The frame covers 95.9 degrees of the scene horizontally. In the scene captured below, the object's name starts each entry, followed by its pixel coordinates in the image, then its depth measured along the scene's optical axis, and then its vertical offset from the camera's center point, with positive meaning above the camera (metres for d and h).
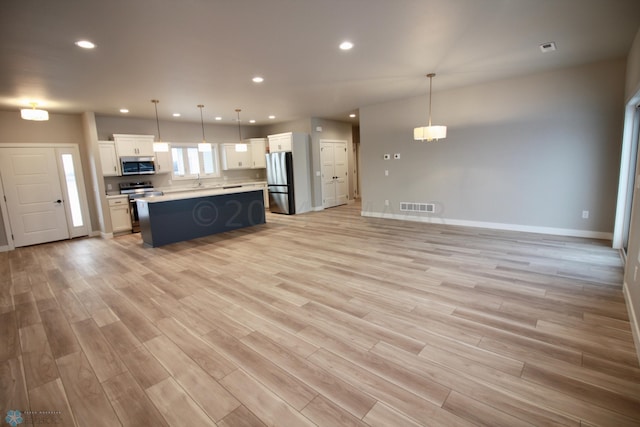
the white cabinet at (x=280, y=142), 8.40 +0.95
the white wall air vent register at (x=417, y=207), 6.62 -0.92
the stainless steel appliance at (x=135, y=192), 6.97 -0.30
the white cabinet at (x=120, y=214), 6.76 -0.77
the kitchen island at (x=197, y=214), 5.63 -0.78
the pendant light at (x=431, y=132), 4.72 +0.58
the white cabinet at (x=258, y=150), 9.65 +0.84
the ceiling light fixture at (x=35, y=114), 4.47 +1.10
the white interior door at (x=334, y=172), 9.09 -0.02
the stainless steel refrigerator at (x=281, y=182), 8.36 -0.23
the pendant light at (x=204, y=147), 6.58 +0.70
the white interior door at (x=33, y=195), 5.93 -0.20
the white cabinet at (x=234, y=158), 9.22 +0.59
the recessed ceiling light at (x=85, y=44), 2.97 +1.44
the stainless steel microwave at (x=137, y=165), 6.96 +0.38
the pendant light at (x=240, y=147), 7.61 +0.76
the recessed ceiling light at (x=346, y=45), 3.32 +1.46
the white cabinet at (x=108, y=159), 6.61 +0.52
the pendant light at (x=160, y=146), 5.92 +0.68
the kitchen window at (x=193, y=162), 8.39 +0.48
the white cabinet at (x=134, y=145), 6.83 +0.86
